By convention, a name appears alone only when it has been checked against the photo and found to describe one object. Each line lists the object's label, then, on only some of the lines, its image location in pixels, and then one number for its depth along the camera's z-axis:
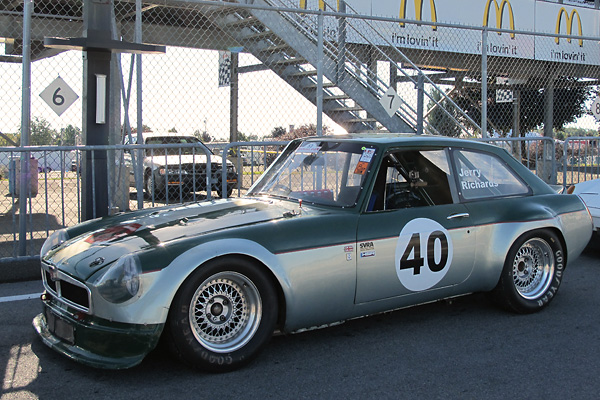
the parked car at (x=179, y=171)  6.78
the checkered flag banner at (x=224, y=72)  8.82
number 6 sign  8.02
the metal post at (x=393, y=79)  12.40
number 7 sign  8.02
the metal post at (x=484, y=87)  8.65
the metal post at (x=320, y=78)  7.49
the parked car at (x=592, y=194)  6.31
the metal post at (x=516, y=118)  15.73
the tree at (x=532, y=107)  23.77
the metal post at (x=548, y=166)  8.27
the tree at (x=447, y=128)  13.78
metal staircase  10.77
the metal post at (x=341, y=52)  8.85
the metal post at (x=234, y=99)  9.70
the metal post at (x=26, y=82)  7.00
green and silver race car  3.26
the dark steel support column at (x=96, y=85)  5.75
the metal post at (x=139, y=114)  6.79
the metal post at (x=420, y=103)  8.38
